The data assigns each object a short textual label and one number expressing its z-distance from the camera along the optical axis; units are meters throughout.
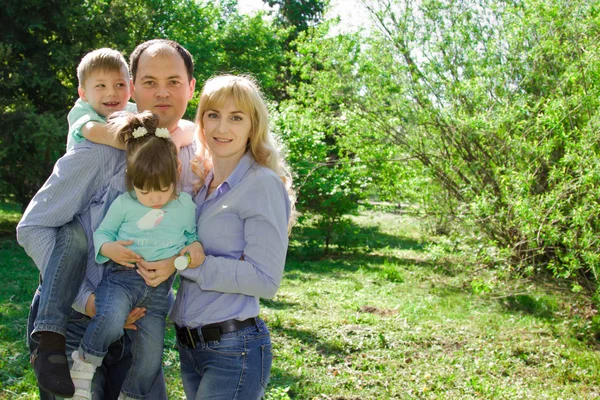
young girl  2.39
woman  2.37
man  2.44
